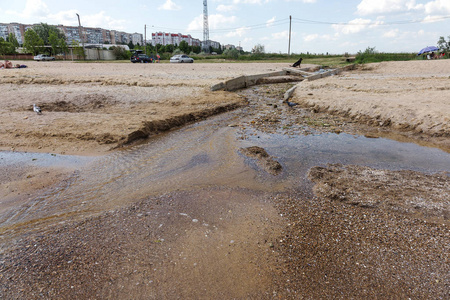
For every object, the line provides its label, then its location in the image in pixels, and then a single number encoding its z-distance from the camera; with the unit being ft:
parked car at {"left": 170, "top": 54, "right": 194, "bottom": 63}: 106.36
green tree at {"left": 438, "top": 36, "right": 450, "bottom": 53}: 99.67
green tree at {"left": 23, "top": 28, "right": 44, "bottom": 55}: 150.82
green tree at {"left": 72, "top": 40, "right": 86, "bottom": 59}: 136.46
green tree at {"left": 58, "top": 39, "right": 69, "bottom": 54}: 146.98
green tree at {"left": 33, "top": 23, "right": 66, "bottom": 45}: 200.03
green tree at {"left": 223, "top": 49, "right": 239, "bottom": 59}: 155.66
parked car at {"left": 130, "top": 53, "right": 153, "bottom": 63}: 99.38
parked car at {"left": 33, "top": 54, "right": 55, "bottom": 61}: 133.04
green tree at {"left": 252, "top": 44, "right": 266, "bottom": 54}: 177.90
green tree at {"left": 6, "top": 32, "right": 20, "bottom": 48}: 171.30
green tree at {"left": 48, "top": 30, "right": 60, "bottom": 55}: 148.77
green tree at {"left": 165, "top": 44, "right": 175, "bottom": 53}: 231.83
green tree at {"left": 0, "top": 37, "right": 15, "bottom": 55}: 141.69
